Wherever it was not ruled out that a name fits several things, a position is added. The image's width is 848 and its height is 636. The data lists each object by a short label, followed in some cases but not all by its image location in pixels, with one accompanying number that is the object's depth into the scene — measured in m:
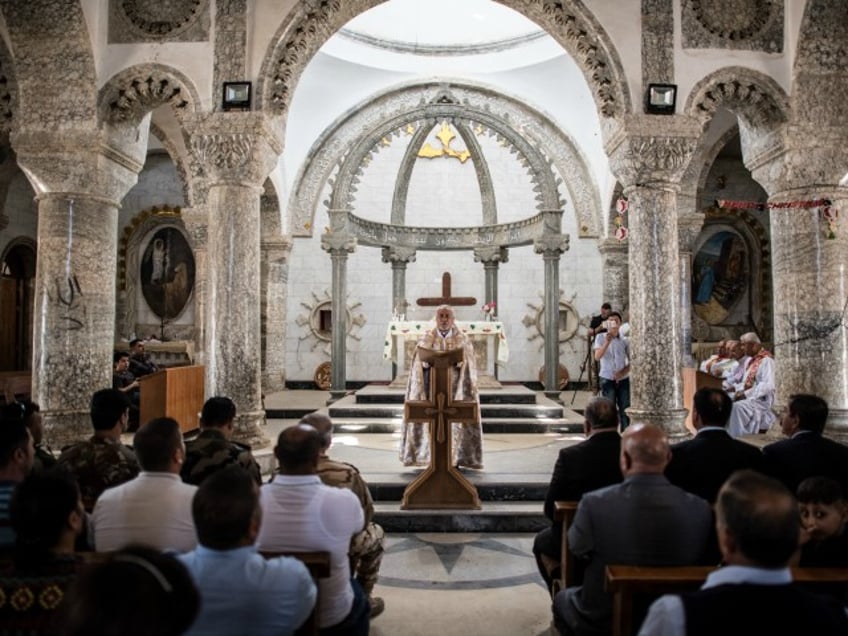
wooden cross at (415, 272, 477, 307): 15.05
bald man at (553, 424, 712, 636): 2.54
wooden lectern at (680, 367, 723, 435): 7.84
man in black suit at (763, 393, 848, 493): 3.37
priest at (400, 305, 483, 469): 6.67
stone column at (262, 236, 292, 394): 13.86
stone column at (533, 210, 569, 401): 12.36
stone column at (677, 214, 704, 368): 10.56
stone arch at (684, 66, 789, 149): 7.12
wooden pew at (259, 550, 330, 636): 2.21
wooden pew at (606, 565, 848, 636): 2.17
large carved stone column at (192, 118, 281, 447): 6.93
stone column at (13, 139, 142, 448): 6.91
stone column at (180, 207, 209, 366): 10.61
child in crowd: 2.55
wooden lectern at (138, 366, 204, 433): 7.87
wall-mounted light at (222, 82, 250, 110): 6.95
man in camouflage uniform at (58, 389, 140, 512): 3.33
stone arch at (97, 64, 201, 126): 7.11
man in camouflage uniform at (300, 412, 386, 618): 3.36
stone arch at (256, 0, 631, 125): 7.12
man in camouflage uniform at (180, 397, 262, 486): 3.51
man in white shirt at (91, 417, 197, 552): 2.59
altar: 11.39
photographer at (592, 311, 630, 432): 8.32
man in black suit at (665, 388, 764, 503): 3.30
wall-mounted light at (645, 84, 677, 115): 7.05
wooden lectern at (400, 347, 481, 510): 5.64
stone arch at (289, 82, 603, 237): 13.75
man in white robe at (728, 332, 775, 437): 7.80
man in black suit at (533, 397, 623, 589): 3.50
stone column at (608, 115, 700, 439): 6.96
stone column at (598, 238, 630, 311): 13.27
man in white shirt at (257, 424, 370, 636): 2.60
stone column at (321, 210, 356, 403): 12.14
